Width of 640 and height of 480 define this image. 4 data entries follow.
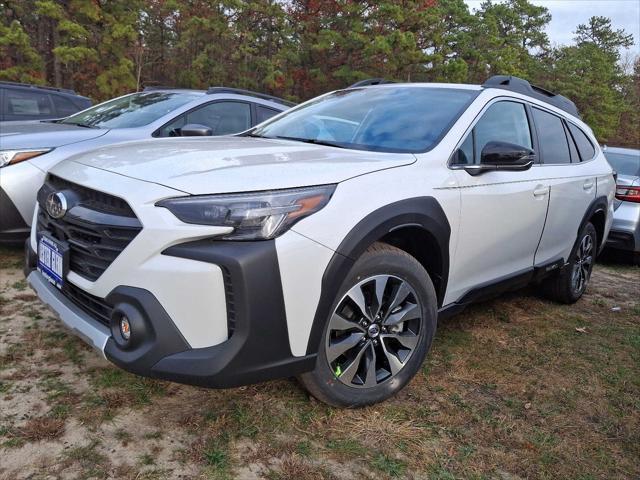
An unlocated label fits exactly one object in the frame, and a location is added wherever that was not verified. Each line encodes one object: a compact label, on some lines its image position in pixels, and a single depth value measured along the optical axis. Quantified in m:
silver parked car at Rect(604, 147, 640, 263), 6.06
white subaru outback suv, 1.95
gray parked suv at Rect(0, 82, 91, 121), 7.79
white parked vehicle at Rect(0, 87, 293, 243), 3.99
